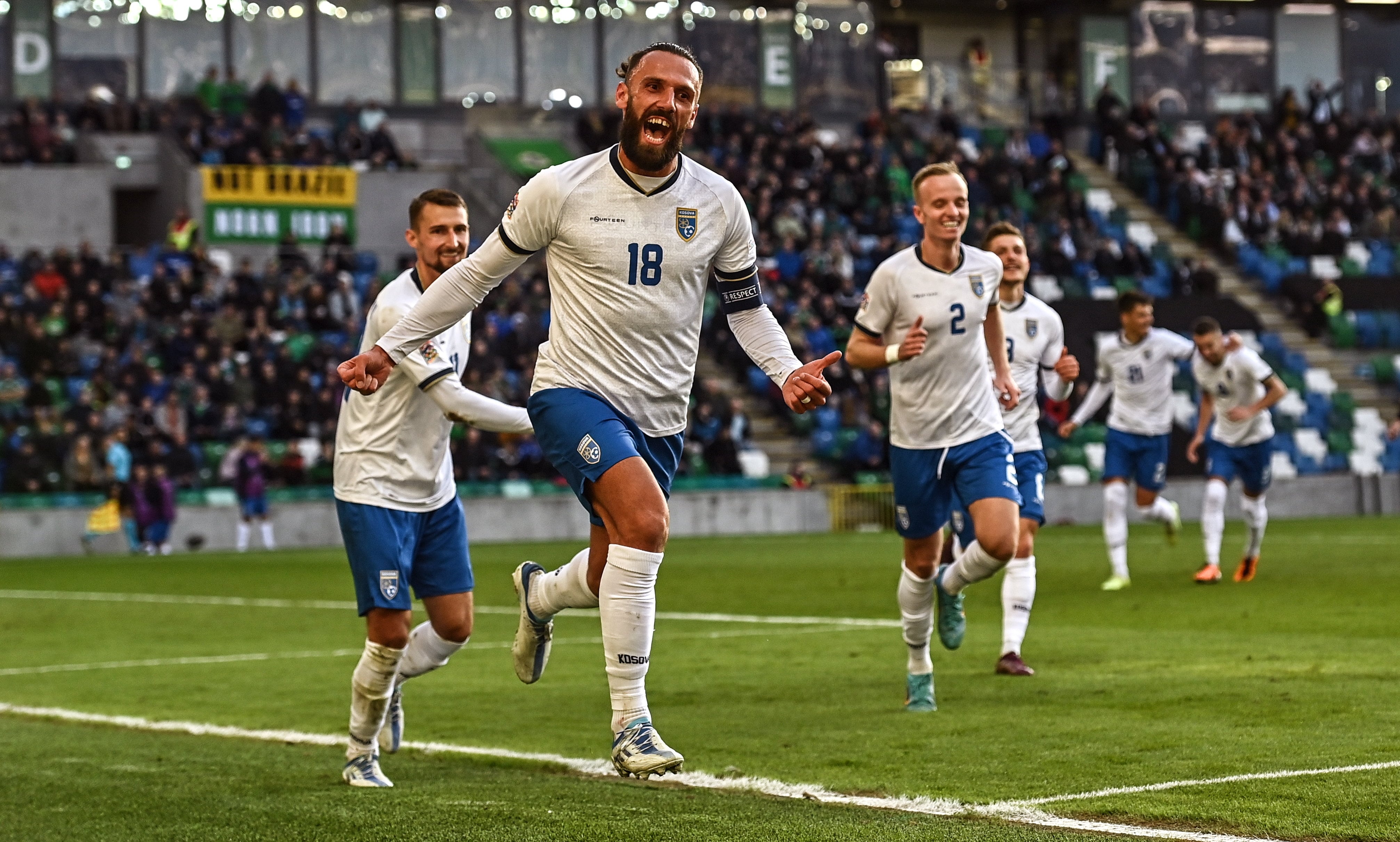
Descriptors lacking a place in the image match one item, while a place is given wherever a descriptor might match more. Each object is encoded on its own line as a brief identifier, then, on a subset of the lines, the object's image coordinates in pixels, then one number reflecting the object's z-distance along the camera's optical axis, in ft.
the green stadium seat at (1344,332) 128.26
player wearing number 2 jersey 32.48
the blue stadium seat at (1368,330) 128.36
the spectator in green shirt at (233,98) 135.03
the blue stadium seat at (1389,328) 128.36
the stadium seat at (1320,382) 122.11
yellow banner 126.00
